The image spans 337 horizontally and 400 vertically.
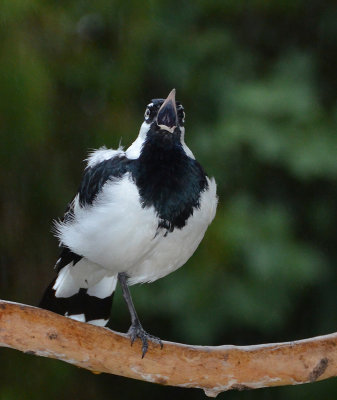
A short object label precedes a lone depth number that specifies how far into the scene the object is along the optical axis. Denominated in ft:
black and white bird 14.11
